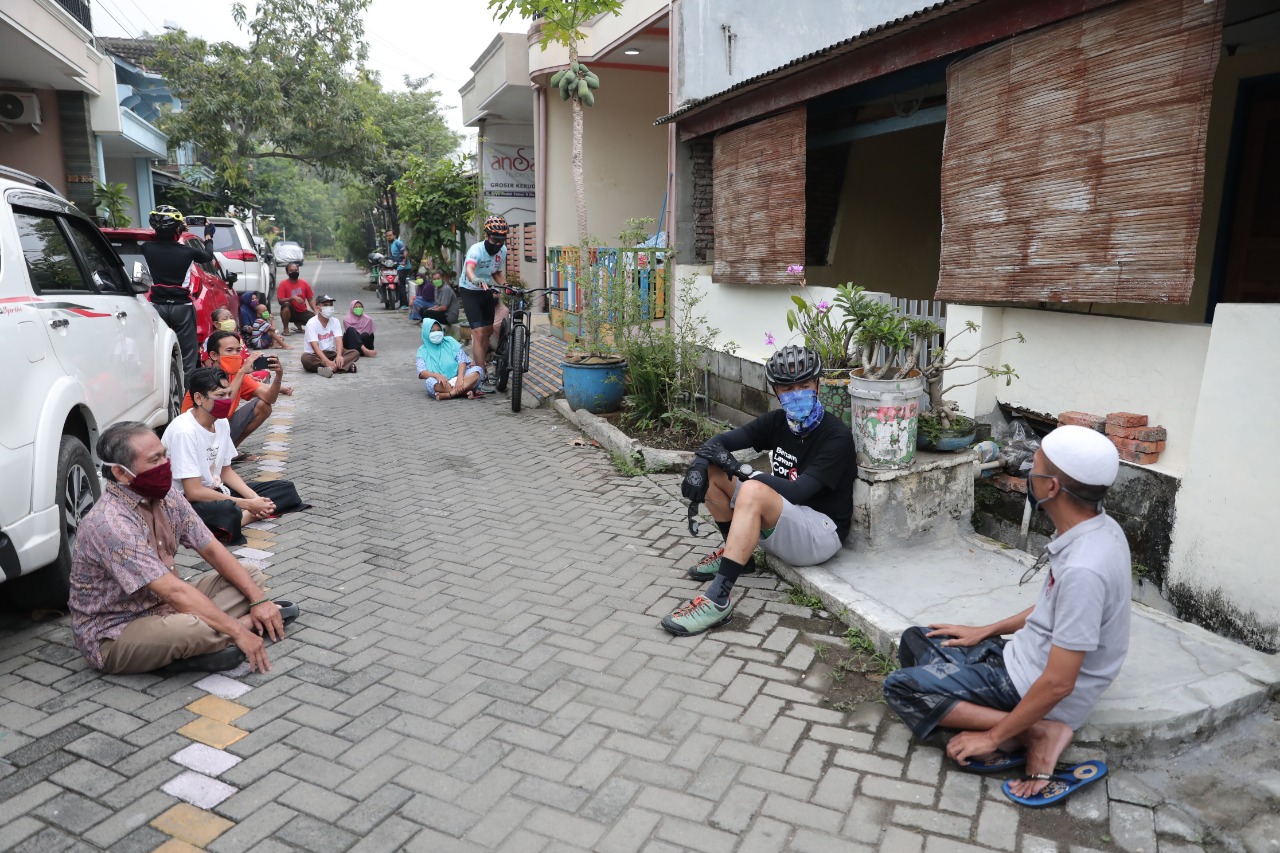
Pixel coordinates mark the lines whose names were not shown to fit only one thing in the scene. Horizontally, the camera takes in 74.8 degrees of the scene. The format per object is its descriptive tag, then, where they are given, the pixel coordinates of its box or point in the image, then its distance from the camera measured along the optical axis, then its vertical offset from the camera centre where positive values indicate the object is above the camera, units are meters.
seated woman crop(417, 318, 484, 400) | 9.64 -1.08
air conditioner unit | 13.89 +2.63
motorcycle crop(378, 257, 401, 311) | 19.89 -0.20
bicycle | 8.99 -0.65
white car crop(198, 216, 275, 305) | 14.08 +0.33
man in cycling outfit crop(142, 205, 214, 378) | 8.02 -0.05
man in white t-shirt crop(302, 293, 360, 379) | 11.26 -0.99
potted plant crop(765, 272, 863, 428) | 4.88 -0.38
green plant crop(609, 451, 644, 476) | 6.67 -1.48
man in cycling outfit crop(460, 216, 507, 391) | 9.22 -0.05
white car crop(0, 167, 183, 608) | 3.59 -0.53
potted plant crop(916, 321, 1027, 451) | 4.73 -0.73
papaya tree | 8.80 +2.73
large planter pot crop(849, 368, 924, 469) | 4.42 -0.69
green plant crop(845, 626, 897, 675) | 3.63 -1.61
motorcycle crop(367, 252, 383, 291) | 21.12 +0.28
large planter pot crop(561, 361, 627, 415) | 7.96 -0.99
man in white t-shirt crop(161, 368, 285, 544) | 4.60 -1.12
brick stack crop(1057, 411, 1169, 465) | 4.09 -0.71
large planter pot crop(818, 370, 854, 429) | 4.86 -0.64
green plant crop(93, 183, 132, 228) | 15.50 +1.25
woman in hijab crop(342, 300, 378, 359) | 12.37 -0.84
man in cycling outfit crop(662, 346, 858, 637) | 4.07 -1.02
